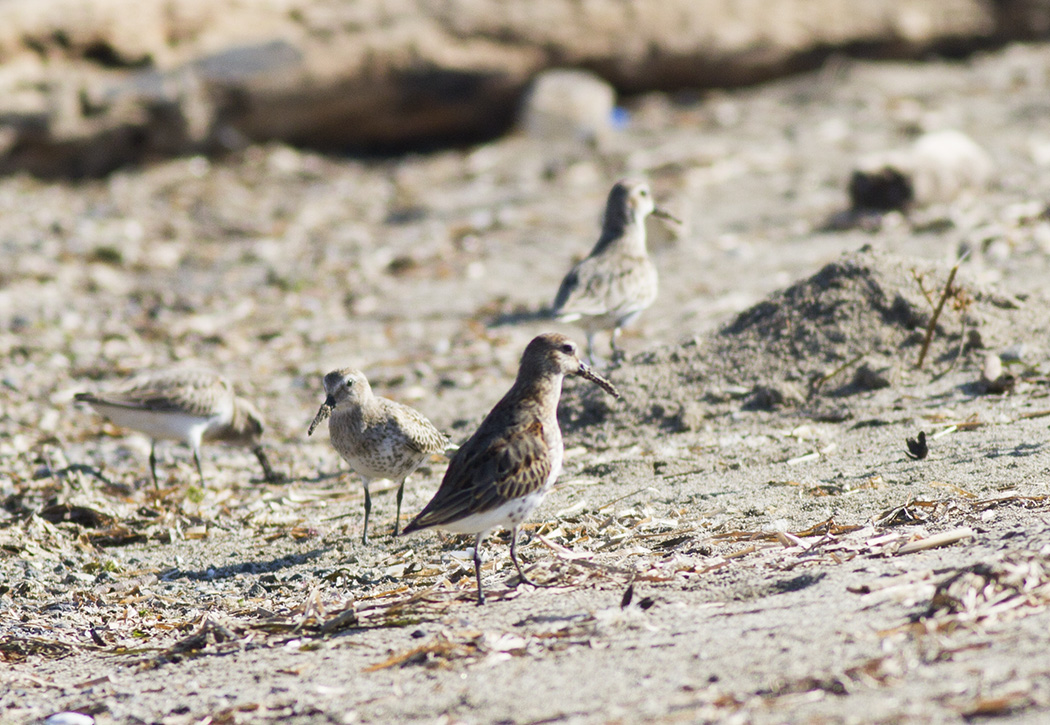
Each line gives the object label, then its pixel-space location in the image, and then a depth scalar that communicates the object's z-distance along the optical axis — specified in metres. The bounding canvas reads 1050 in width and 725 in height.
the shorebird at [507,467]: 10.55
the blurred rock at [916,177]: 23.67
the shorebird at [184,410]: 16.16
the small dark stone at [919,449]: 12.46
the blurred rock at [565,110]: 32.44
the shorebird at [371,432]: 13.09
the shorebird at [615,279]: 17.59
